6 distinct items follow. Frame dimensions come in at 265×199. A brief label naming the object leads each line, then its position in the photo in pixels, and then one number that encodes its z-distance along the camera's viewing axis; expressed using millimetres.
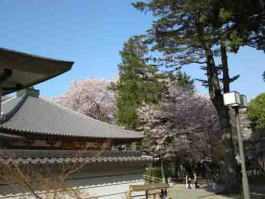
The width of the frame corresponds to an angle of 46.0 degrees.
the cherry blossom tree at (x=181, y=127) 28469
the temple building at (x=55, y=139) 5125
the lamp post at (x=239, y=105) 7117
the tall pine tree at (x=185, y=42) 17609
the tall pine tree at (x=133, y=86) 32906
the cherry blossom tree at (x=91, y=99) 38812
